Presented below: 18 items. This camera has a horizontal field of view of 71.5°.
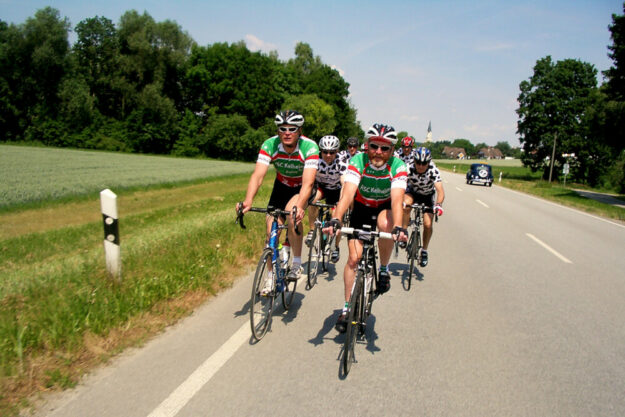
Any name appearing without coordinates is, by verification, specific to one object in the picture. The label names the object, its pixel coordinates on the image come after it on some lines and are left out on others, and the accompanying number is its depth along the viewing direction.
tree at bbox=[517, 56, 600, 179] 52.41
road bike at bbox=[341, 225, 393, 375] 3.65
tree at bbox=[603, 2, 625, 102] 27.88
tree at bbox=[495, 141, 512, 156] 196.68
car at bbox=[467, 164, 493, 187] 35.00
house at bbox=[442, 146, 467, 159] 181.61
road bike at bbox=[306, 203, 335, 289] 6.41
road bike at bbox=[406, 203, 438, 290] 6.69
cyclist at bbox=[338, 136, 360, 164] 8.35
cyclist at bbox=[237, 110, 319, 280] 4.88
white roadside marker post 5.00
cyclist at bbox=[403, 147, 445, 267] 6.96
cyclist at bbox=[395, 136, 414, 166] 9.02
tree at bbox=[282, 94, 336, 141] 62.03
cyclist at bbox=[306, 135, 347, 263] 7.11
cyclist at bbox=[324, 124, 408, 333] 4.22
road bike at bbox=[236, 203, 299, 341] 4.29
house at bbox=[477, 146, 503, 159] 182.88
